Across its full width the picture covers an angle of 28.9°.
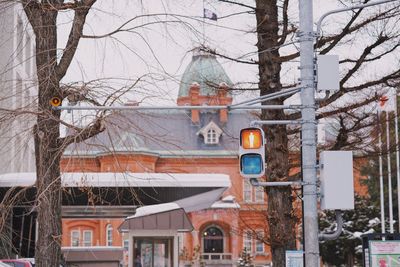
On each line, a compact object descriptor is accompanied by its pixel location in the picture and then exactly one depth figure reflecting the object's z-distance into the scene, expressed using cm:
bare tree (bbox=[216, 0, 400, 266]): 1627
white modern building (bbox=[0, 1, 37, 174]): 1364
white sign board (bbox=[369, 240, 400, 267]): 1440
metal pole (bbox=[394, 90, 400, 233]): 3029
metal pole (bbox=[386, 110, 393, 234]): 3816
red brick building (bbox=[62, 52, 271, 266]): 6825
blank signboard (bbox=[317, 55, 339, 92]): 1102
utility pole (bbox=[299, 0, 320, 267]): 1073
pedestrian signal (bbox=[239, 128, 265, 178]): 1086
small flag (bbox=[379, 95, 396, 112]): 3064
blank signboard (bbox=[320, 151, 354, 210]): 1041
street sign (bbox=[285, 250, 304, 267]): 1113
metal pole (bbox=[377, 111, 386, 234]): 1933
